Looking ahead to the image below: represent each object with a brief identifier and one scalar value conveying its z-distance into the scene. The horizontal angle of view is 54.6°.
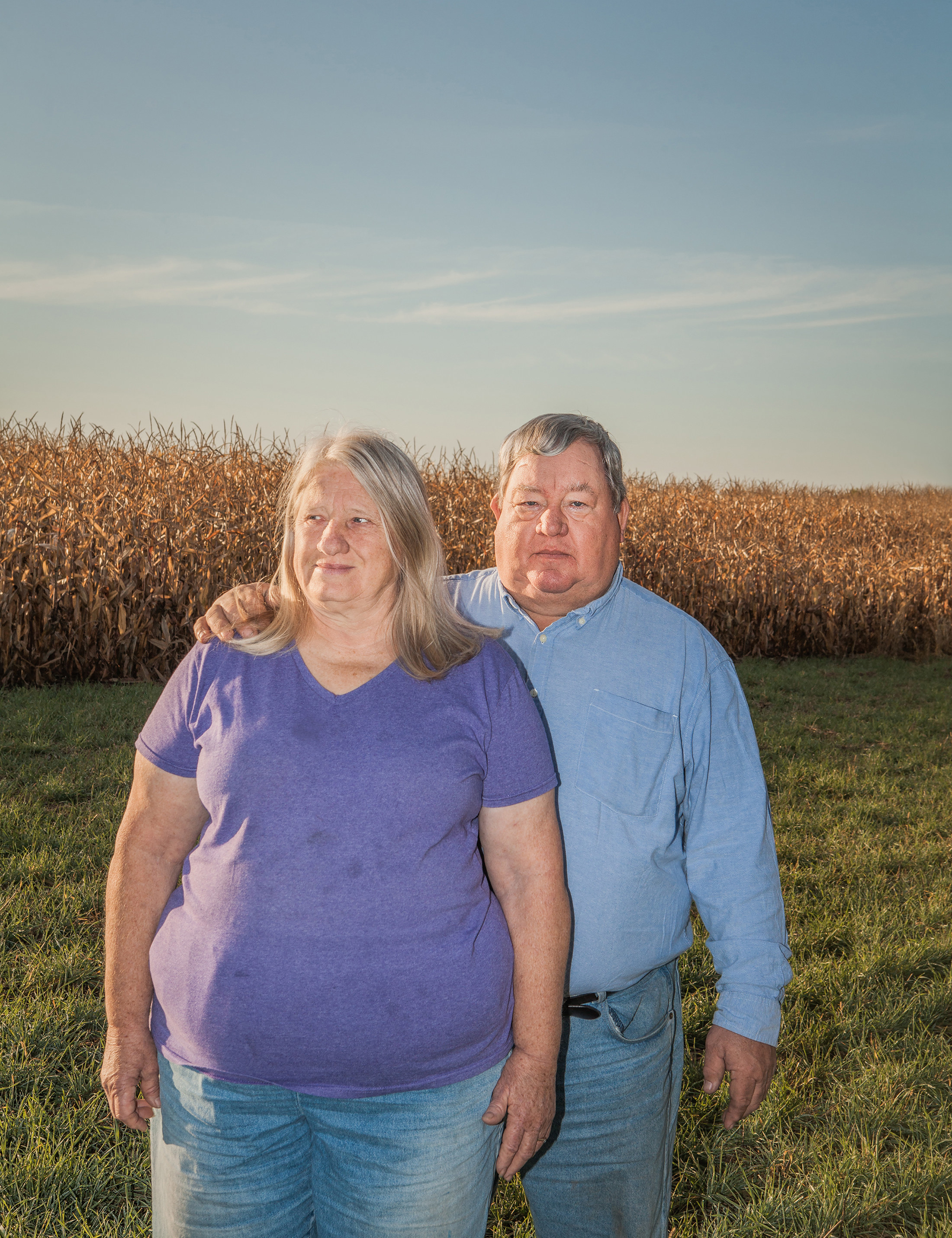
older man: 2.18
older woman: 1.67
